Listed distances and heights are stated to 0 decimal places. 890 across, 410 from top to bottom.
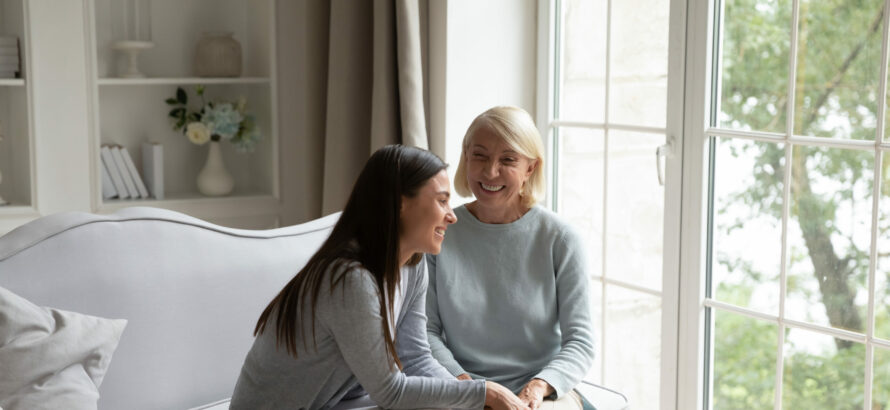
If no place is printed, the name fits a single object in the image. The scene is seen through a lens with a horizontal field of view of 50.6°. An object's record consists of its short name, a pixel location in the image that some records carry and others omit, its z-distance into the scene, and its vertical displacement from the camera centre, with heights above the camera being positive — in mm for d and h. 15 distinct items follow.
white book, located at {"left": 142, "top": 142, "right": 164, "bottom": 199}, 3514 -286
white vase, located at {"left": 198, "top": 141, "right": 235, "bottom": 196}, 3641 -327
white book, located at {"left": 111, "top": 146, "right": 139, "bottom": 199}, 3414 -293
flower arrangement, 3572 -117
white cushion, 1906 -544
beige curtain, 3111 +21
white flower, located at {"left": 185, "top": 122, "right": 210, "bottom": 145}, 3568 -158
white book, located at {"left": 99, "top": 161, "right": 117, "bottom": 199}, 3416 -343
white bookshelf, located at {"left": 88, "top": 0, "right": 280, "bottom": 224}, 3557 -11
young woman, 1797 -421
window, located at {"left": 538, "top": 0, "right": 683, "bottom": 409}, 2879 -255
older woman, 2303 -460
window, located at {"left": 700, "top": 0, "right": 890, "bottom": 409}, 2355 -309
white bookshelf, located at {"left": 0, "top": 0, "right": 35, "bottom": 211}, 3121 -134
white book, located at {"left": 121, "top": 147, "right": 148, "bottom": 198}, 3432 -299
